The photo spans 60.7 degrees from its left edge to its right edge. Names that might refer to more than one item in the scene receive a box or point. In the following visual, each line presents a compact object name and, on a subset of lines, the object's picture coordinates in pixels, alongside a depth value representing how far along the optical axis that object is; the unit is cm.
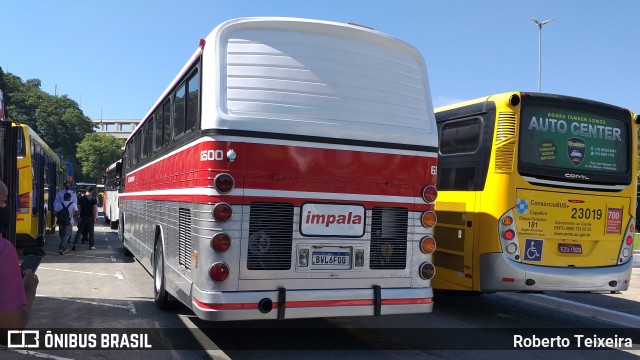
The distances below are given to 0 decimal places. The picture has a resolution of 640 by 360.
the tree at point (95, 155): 6644
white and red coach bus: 521
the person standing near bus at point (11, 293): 303
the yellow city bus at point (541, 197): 729
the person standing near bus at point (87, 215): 1603
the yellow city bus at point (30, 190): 1260
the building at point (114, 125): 14488
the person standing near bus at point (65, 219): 1479
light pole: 3433
